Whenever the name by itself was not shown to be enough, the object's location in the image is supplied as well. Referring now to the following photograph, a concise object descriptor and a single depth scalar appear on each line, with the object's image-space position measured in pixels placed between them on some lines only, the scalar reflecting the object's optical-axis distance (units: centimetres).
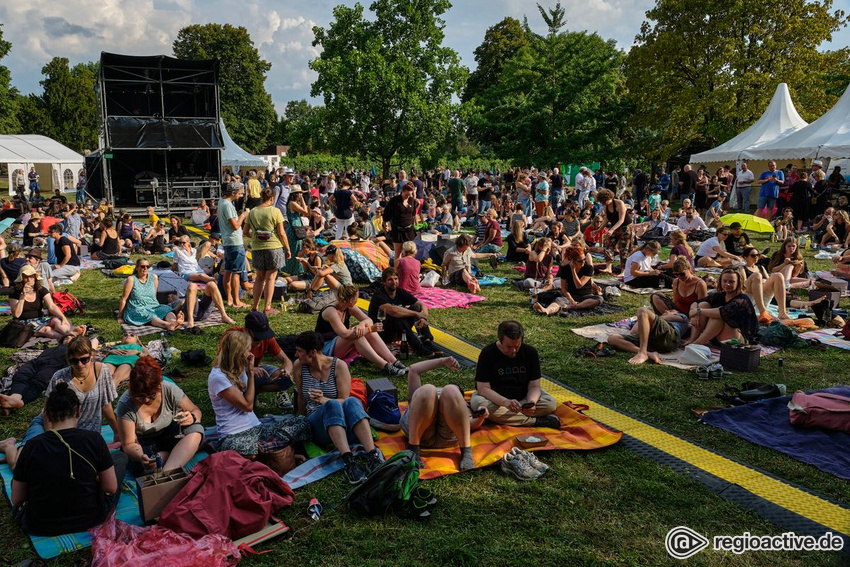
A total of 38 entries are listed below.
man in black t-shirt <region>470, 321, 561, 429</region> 534
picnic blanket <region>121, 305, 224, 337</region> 850
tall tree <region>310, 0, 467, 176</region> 3120
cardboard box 398
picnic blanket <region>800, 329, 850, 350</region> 791
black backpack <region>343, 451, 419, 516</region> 421
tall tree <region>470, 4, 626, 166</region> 3391
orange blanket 489
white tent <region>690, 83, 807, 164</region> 2369
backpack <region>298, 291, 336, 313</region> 972
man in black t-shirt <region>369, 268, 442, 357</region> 759
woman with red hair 455
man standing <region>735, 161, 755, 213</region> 1967
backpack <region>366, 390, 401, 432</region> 548
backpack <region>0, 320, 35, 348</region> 790
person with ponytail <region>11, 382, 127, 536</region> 379
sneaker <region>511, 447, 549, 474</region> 480
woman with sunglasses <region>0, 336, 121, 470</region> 481
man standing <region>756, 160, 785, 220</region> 1887
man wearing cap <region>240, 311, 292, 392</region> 626
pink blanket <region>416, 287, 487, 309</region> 1029
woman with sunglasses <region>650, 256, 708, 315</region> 809
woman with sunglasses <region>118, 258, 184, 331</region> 867
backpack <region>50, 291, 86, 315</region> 930
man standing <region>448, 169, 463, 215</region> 2200
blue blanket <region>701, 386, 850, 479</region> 493
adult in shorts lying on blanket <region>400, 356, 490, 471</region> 491
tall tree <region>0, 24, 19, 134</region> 4278
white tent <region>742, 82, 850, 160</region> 1948
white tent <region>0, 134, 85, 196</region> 3503
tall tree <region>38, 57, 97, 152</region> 5691
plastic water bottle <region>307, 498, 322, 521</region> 420
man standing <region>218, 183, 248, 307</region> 941
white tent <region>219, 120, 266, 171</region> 3148
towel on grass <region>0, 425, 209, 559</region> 385
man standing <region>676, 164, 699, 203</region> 2130
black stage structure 2050
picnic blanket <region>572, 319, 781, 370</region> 750
